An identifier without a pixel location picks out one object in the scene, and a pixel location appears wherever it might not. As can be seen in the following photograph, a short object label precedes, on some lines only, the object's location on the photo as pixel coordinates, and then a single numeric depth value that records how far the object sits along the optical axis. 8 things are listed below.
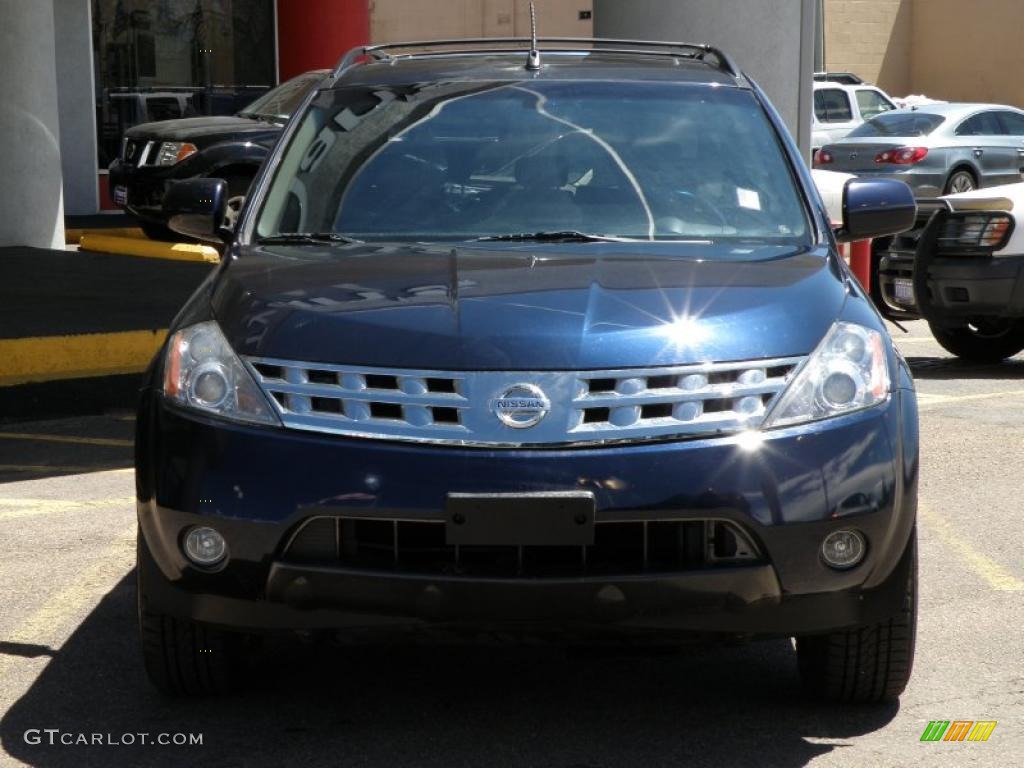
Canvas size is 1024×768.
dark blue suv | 3.71
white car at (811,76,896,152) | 24.38
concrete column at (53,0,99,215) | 20.55
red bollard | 13.12
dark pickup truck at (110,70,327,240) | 16.14
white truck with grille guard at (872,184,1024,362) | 9.95
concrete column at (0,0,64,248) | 15.09
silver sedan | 21.30
